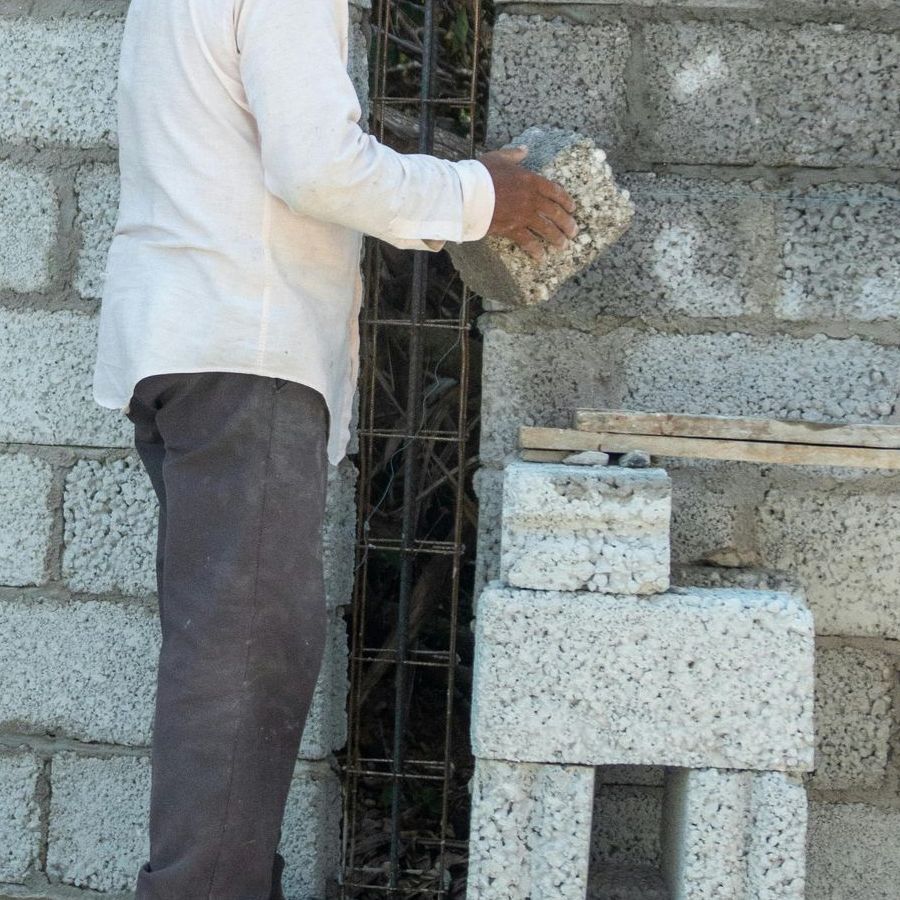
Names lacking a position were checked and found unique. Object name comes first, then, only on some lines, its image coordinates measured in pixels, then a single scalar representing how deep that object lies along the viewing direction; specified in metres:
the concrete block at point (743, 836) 4.06
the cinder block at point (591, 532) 4.14
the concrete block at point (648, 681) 4.06
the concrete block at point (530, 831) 4.10
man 4.09
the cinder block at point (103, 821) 5.74
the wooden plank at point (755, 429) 4.56
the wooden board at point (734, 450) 4.54
